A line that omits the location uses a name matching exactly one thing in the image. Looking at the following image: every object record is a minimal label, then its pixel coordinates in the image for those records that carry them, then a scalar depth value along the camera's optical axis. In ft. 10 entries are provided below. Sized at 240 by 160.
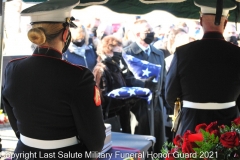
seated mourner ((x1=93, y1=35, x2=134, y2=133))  19.83
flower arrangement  8.86
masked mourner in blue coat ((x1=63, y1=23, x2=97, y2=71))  20.40
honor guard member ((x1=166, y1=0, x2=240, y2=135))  12.48
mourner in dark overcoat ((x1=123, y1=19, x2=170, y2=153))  19.36
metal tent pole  14.76
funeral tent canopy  13.60
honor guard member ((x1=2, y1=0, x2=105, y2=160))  10.52
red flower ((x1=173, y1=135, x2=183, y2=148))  9.30
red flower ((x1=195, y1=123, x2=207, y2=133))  9.41
